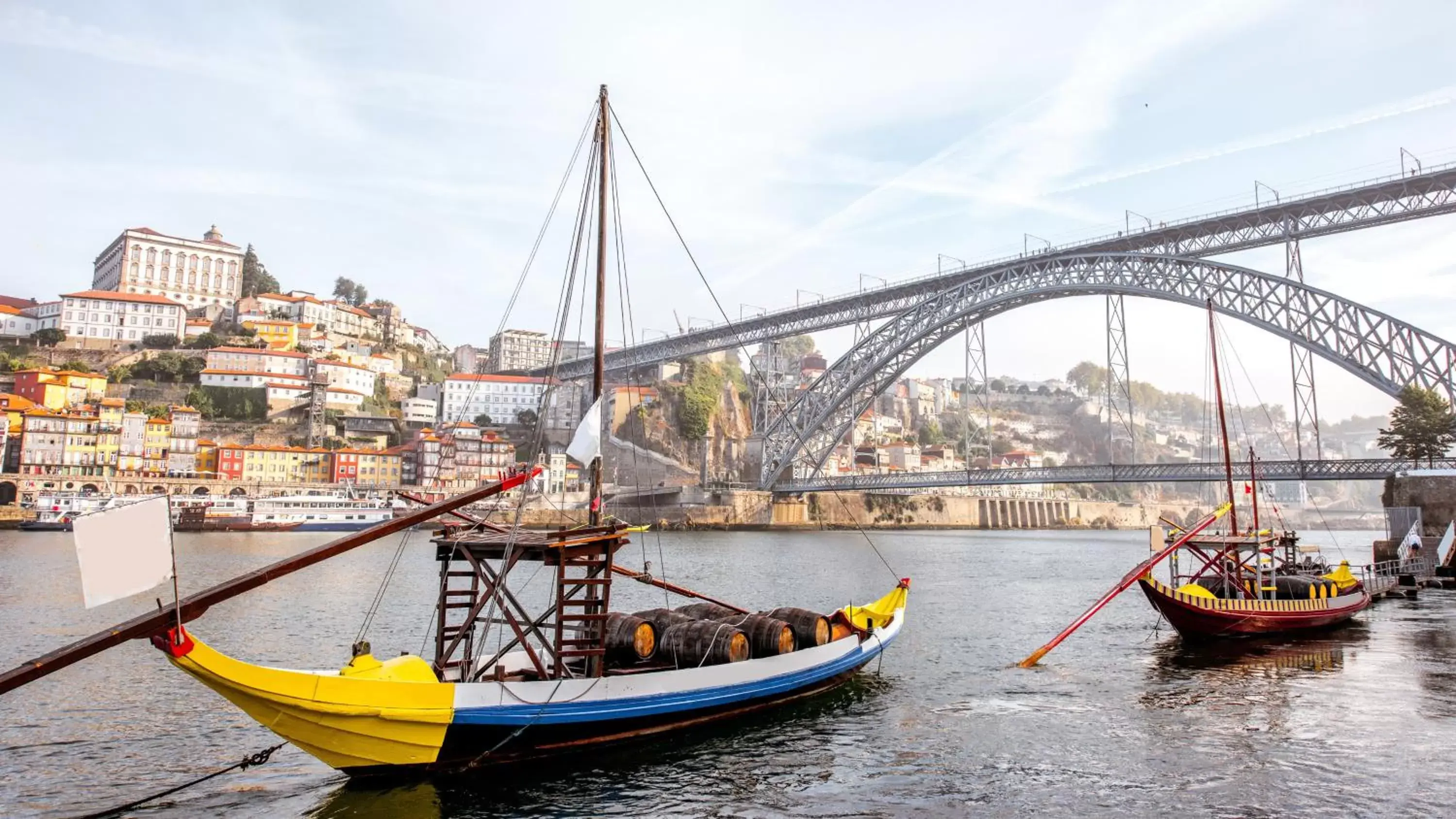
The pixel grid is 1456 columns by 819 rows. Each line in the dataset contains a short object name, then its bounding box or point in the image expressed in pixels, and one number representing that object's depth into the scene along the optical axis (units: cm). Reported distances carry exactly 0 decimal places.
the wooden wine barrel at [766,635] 1378
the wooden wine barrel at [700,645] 1295
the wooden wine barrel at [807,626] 1467
